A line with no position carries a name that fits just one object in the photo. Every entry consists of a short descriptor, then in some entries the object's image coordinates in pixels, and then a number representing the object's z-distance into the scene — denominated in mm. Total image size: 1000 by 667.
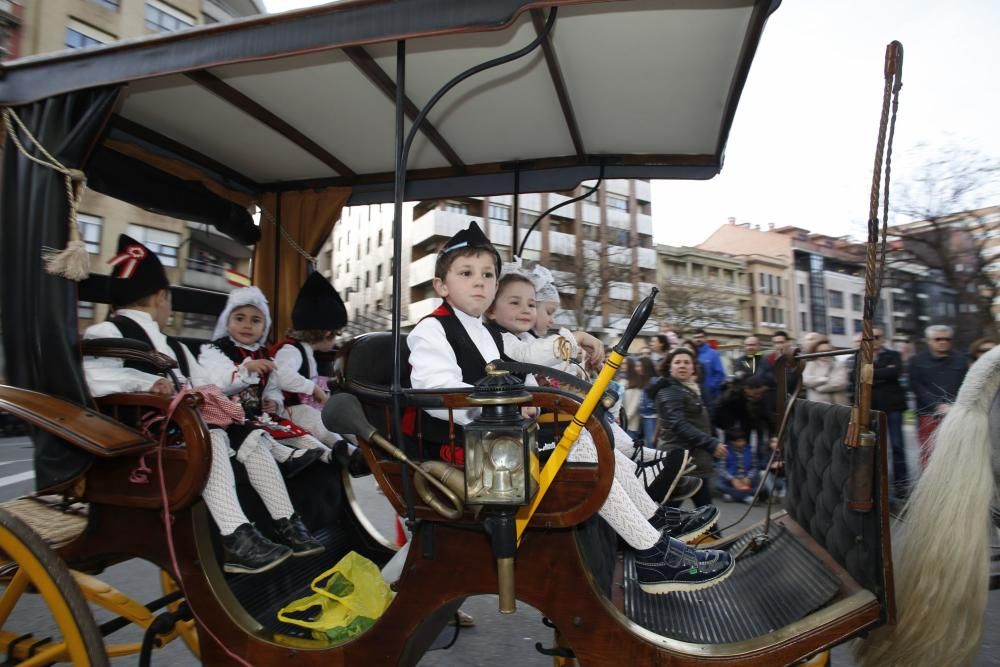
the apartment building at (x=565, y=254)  17781
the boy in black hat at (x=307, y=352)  3311
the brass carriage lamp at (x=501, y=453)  1434
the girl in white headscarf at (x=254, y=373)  2738
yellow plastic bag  1873
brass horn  1558
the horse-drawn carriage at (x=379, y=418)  1600
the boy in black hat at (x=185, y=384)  2105
